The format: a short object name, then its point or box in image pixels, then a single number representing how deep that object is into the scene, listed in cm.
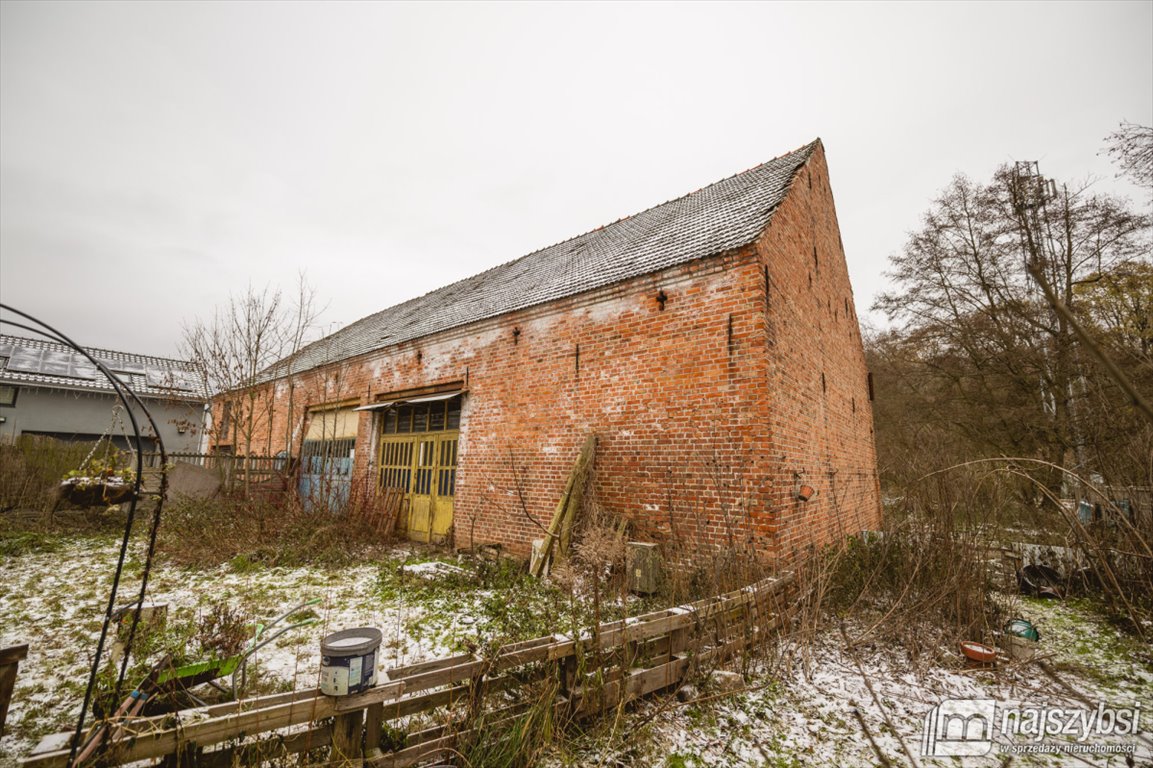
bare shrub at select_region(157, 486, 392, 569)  742
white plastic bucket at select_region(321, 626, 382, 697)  251
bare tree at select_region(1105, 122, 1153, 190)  911
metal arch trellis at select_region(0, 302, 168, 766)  201
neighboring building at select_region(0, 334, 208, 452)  1975
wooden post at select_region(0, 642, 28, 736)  300
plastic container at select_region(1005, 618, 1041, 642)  470
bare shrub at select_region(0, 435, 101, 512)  1020
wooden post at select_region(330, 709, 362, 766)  255
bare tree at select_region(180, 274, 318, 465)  1197
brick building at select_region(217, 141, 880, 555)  609
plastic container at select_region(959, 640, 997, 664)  425
